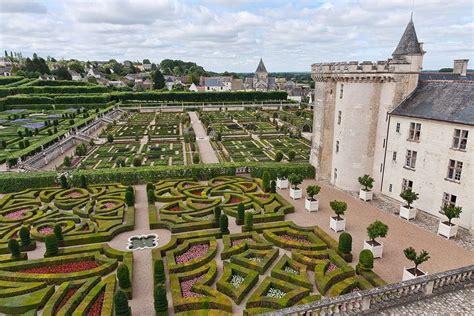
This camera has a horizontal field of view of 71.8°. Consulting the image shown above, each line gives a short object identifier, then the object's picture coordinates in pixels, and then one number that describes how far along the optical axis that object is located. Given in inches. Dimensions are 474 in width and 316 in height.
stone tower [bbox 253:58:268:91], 5994.1
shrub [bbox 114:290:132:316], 538.6
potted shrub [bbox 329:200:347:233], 893.8
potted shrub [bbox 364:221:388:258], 752.3
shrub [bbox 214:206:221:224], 934.2
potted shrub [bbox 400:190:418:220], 953.5
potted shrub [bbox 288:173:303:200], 1138.7
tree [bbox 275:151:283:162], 1553.9
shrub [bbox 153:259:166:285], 657.0
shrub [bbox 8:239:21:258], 752.3
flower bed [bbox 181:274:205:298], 640.4
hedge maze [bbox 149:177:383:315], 617.9
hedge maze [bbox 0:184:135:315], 609.6
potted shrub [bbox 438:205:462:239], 834.8
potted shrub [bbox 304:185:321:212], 1042.7
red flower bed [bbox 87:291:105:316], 585.0
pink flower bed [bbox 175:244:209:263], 773.3
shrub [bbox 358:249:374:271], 686.5
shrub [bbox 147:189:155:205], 1074.7
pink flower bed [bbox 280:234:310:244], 863.1
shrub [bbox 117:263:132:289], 631.8
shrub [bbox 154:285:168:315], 560.1
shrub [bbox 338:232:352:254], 757.3
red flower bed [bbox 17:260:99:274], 725.3
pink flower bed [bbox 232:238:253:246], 838.5
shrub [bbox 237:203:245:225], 944.3
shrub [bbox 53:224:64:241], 824.9
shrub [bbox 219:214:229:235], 877.8
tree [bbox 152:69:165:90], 5201.8
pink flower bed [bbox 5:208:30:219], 995.0
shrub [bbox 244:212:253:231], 895.1
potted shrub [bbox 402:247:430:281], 644.7
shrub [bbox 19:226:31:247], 804.6
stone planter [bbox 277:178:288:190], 1259.8
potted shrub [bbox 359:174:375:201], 1104.2
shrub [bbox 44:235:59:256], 775.1
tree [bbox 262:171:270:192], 1187.0
